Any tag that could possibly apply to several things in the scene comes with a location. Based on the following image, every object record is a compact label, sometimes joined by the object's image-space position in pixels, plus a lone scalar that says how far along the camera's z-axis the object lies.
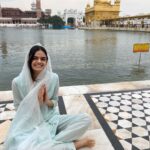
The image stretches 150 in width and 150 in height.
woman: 1.72
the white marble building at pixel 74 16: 86.83
